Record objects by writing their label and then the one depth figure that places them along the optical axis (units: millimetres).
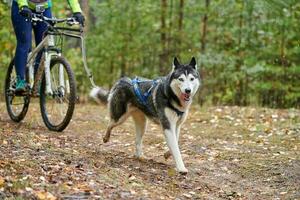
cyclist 6816
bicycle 6586
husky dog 5535
